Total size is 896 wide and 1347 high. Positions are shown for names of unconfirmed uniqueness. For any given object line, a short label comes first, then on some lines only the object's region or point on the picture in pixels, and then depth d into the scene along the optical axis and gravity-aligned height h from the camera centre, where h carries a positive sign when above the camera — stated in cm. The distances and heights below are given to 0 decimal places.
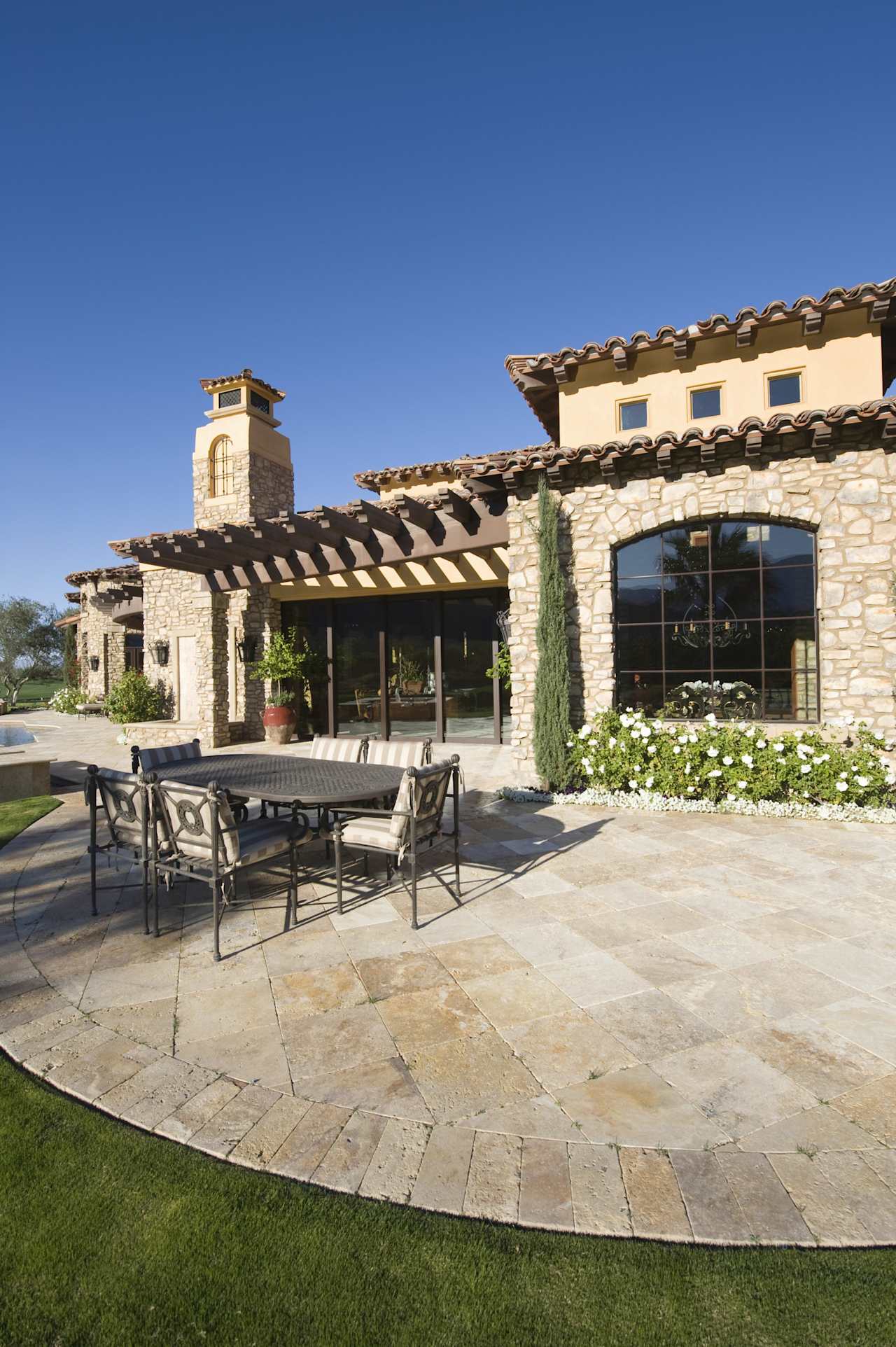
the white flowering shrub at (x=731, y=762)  635 -101
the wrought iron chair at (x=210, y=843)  356 -104
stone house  680 +195
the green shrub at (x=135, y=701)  1440 -56
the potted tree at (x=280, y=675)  1261 -2
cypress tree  748 +7
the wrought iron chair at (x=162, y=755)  552 -73
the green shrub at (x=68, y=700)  2031 -73
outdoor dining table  396 -76
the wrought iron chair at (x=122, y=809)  385 -85
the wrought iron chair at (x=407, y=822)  393 -101
